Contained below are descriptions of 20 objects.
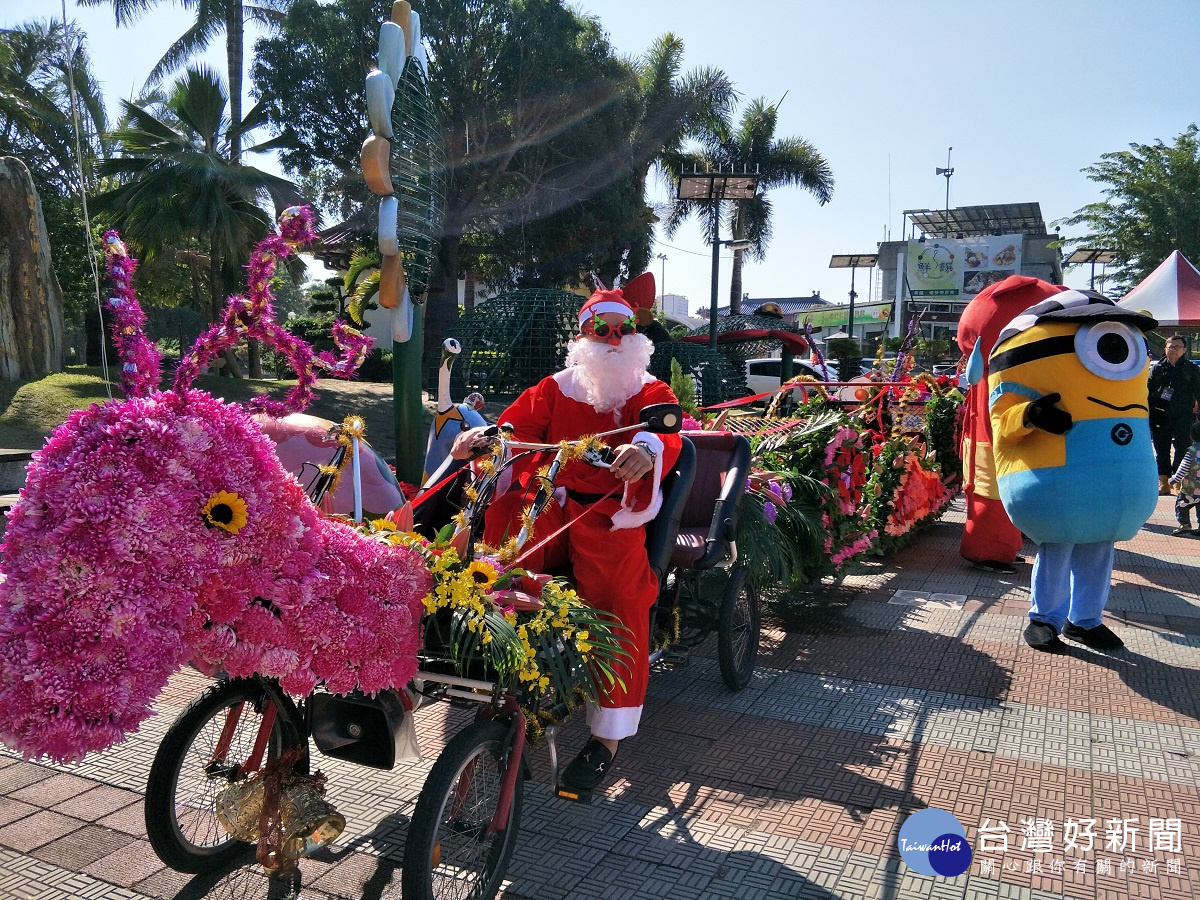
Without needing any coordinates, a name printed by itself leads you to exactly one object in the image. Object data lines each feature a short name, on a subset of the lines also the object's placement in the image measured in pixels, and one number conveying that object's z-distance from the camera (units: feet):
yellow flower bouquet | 8.21
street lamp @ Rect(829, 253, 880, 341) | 104.51
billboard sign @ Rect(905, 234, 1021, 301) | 151.84
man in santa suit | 10.61
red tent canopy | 38.14
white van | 61.63
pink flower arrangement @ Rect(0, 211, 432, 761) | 6.16
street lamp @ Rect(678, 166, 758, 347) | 44.42
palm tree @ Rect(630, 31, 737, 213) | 80.94
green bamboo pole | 24.09
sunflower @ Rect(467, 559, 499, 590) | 8.57
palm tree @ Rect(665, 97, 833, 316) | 102.06
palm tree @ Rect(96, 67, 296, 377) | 49.62
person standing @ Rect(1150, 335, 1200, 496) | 34.01
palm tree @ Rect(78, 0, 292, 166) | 62.75
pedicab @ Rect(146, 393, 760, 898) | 8.50
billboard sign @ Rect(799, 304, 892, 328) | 158.30
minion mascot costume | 15.84
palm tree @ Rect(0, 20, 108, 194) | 70.38
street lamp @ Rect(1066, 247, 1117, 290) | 98.43
